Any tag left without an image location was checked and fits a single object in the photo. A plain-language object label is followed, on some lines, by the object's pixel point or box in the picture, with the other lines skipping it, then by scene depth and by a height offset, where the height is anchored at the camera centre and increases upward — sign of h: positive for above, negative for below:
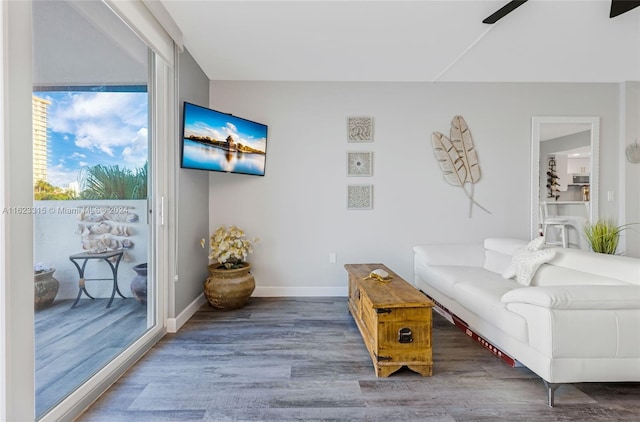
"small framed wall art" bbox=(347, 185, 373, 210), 3.54 +0.11
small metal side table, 1.59 -0.35
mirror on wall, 3.56 +0.36
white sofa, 1.58 -0.67
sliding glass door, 1.40 +0.07
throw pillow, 2.59 -0.43
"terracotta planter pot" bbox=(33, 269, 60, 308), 1.36 -0.40
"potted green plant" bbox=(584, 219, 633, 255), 3.13 -0.34
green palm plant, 1.68 +0.14
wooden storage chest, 1.92 -0.84
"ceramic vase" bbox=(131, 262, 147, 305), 2.16 -0.60
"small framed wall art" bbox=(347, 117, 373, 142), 3.53 +0.93
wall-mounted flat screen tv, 2.72 +0.63
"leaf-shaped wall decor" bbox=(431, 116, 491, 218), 3.55 +0.65
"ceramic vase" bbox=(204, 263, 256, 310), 2.95 -0.84
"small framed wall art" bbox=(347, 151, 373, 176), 3.54 +0.50
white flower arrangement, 3.07 -0.44
